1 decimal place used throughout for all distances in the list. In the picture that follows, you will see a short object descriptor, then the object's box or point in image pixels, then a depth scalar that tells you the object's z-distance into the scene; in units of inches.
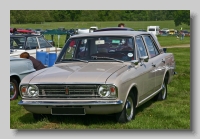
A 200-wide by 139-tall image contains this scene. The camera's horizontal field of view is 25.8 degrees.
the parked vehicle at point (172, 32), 2691.7
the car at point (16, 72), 390.9
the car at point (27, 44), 583.4
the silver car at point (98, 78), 264.1
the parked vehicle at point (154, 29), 2607.0
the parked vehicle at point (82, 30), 1926.4
